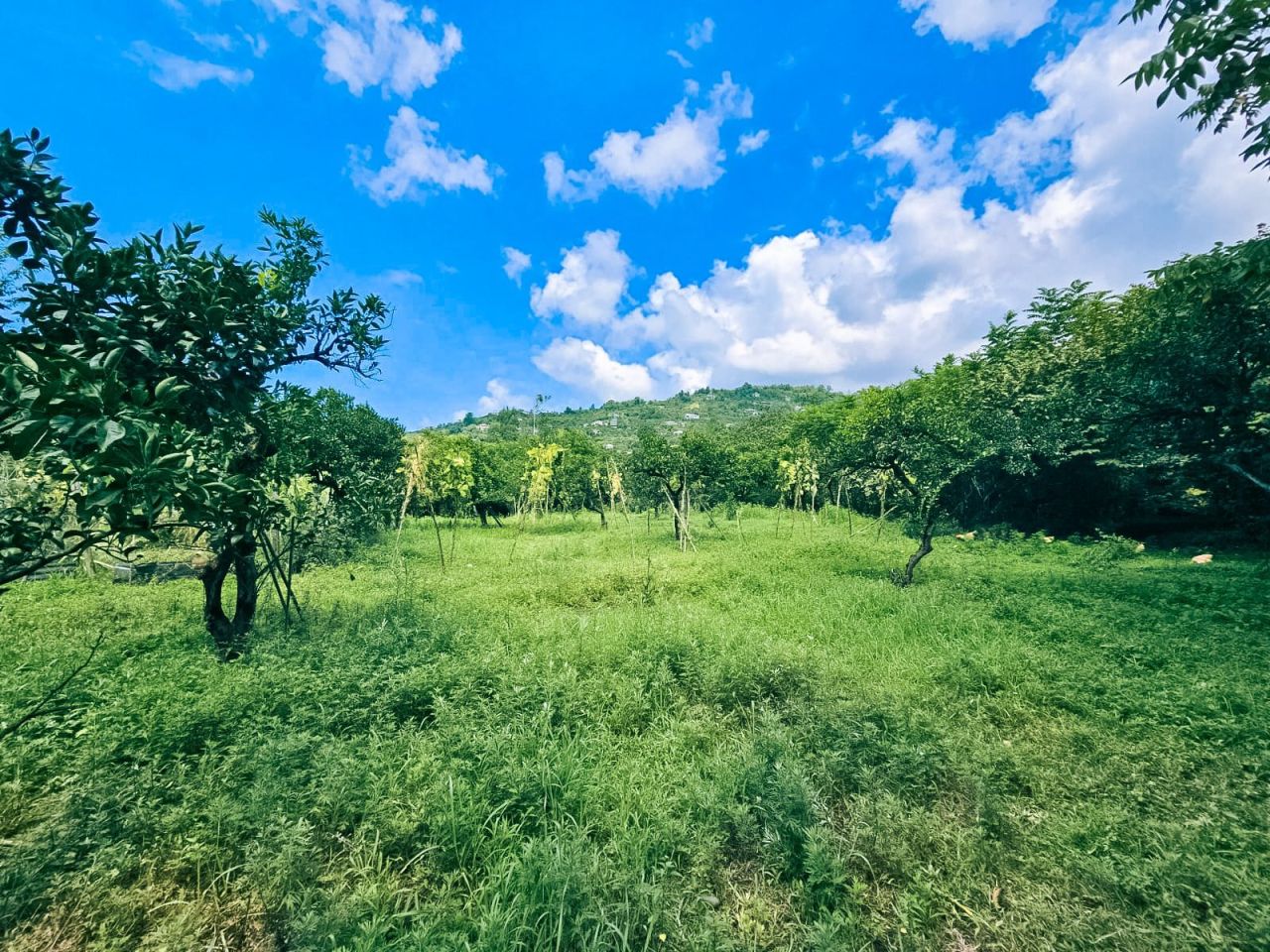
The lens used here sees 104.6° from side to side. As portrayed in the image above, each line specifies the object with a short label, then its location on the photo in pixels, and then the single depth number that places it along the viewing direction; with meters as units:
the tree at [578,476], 28.19
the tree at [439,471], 13.27
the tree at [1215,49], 3.88
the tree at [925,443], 11.16
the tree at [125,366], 1.80
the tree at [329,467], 6.57
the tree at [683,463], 18.73
